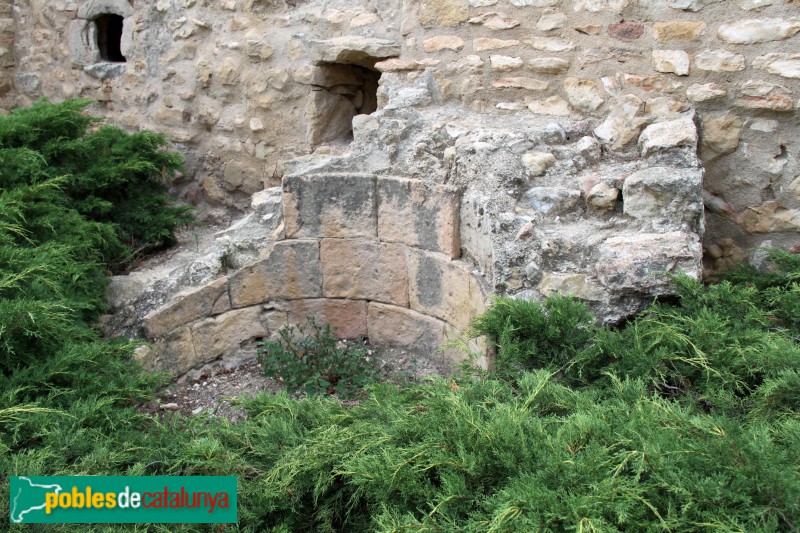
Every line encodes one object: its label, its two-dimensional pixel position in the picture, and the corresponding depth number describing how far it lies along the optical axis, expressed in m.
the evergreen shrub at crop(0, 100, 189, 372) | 3.35
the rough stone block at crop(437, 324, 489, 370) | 3.37
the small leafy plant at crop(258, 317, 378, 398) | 4.07
